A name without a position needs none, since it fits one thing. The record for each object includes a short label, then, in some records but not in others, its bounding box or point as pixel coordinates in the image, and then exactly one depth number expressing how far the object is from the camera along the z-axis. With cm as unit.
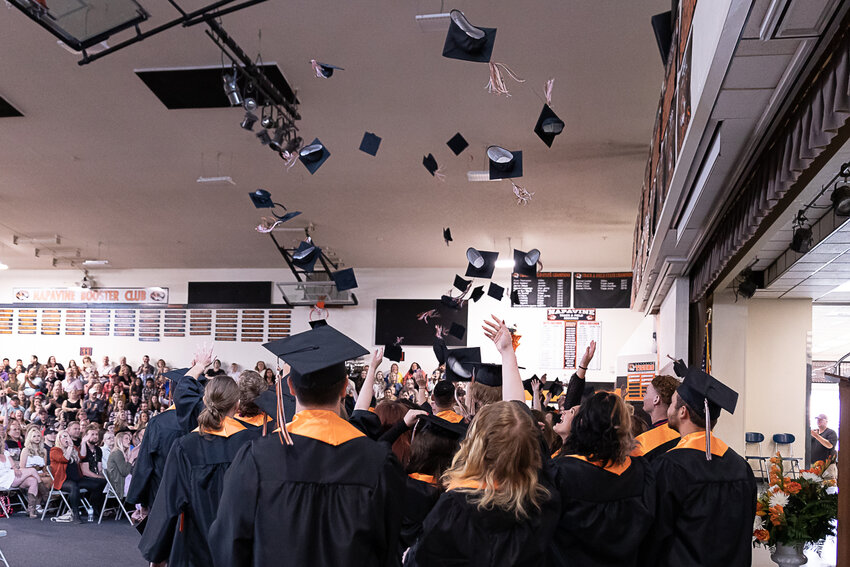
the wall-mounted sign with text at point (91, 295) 1769
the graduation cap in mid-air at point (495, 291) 681
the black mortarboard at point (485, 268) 650
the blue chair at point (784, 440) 1031
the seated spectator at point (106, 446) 846
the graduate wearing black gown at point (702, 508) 298
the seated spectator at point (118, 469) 829
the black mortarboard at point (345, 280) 672
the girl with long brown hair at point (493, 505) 225
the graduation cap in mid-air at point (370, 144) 553
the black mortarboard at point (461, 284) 772
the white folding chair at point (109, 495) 830
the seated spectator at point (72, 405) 1403
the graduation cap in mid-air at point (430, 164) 624
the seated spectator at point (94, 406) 1359
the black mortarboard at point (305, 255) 679
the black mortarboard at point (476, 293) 720
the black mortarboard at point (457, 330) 646
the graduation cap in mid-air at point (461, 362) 392
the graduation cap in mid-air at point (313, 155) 600
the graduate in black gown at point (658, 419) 385
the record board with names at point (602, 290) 1548
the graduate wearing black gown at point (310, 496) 202
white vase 425
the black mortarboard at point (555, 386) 754
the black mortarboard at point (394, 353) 586
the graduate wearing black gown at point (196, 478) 342
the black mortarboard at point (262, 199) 777
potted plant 417
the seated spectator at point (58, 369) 1661
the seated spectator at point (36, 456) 891
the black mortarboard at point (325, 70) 480
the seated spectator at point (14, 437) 990
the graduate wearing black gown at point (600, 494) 271
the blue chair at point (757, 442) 1044
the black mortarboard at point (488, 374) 368
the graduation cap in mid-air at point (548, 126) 529
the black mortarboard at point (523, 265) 711
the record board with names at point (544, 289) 1569
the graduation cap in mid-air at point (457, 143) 604
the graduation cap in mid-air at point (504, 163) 581
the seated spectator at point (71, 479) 841
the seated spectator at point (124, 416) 1004
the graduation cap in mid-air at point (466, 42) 407
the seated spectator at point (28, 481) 858
